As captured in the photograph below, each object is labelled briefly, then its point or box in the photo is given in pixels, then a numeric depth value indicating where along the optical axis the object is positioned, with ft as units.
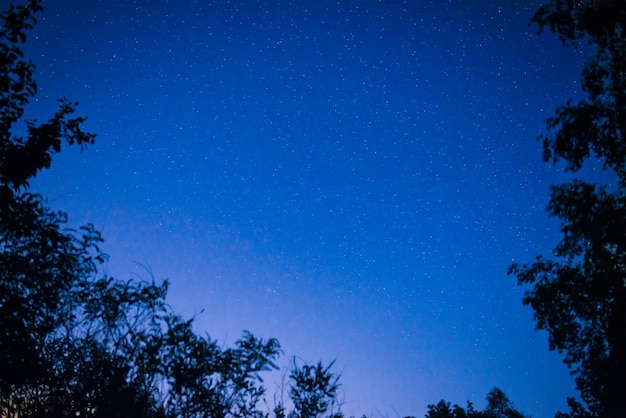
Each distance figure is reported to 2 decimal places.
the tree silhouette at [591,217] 31.91
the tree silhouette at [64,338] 24.12
